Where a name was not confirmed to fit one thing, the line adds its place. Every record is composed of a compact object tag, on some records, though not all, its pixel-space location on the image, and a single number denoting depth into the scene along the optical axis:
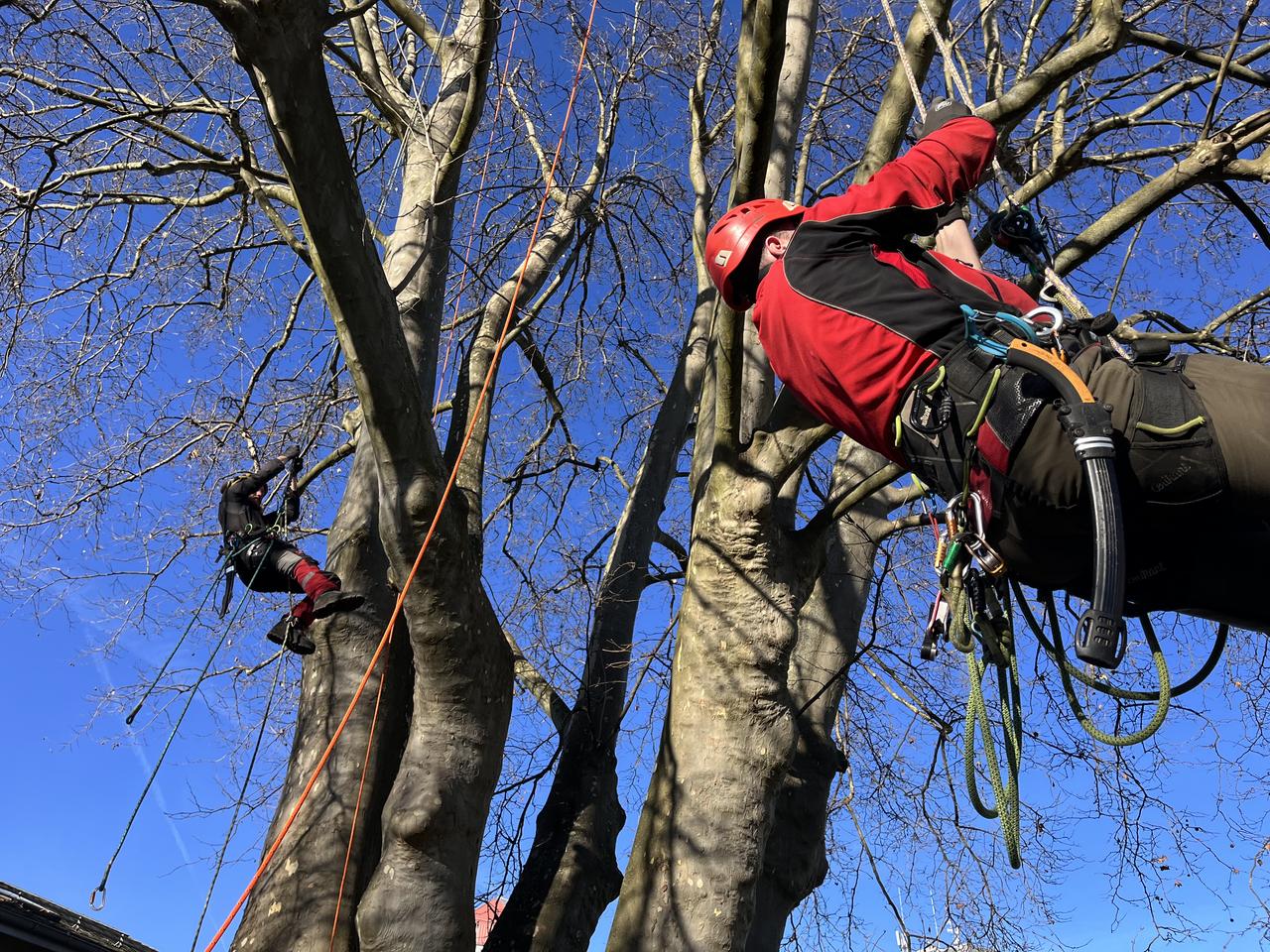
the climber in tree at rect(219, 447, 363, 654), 4.89
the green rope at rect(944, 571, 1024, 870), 2.44
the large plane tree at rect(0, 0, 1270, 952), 3.60
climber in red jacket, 2.22
